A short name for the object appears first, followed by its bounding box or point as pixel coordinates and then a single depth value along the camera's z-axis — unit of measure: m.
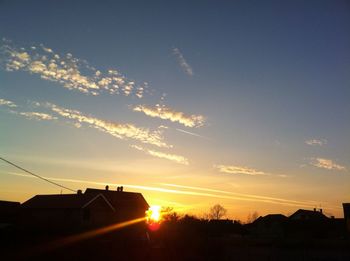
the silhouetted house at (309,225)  64.81
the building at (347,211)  44.28
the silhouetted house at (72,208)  41.41
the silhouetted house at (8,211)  43.72
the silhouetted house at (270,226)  74.35
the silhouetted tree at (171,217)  41.67
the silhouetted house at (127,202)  57.91
